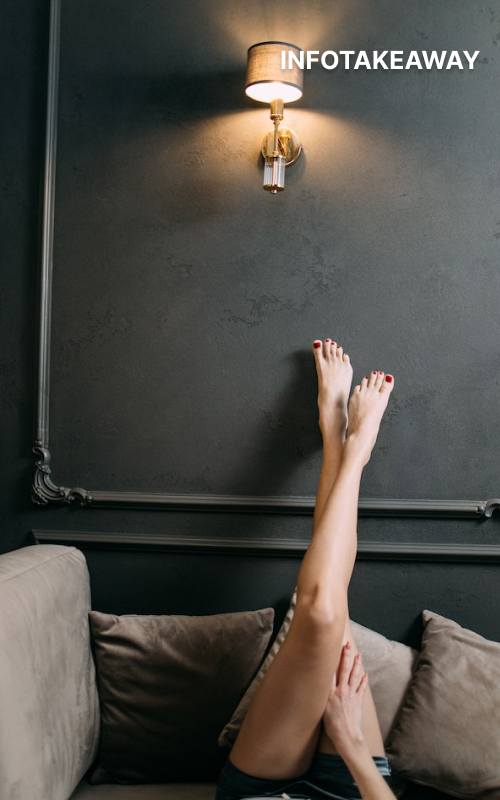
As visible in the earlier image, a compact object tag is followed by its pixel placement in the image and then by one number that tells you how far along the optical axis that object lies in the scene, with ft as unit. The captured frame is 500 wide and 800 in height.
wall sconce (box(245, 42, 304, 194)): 7.45
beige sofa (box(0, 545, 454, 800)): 5.64
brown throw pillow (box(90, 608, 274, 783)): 7.20
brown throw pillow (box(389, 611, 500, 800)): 6.69
